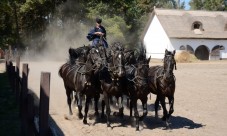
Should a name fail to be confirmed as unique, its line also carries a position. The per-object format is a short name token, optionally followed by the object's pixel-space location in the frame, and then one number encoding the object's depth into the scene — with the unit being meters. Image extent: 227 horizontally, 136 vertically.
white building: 51.81
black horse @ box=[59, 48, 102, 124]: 10.74
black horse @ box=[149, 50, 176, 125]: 10.62
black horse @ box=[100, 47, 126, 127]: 9.99
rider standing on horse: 12.48
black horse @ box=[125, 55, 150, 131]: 10.37
